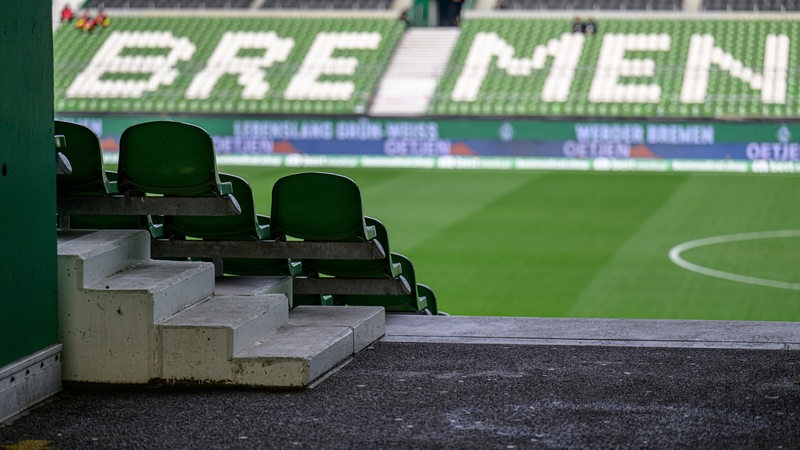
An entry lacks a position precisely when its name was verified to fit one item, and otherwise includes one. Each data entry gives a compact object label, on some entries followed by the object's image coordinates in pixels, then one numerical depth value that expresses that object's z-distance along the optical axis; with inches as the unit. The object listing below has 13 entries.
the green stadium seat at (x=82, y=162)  492.8
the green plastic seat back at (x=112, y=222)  542.1
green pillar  389.1
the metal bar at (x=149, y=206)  491.7
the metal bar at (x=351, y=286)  567.1
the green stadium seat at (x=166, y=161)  487.7
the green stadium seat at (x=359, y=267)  573.1
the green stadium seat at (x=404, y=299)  631.4
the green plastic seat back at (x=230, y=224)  531.3
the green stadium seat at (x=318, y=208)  529.2
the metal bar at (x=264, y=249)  532.2
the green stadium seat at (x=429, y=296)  712.6
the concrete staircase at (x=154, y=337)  420.7
